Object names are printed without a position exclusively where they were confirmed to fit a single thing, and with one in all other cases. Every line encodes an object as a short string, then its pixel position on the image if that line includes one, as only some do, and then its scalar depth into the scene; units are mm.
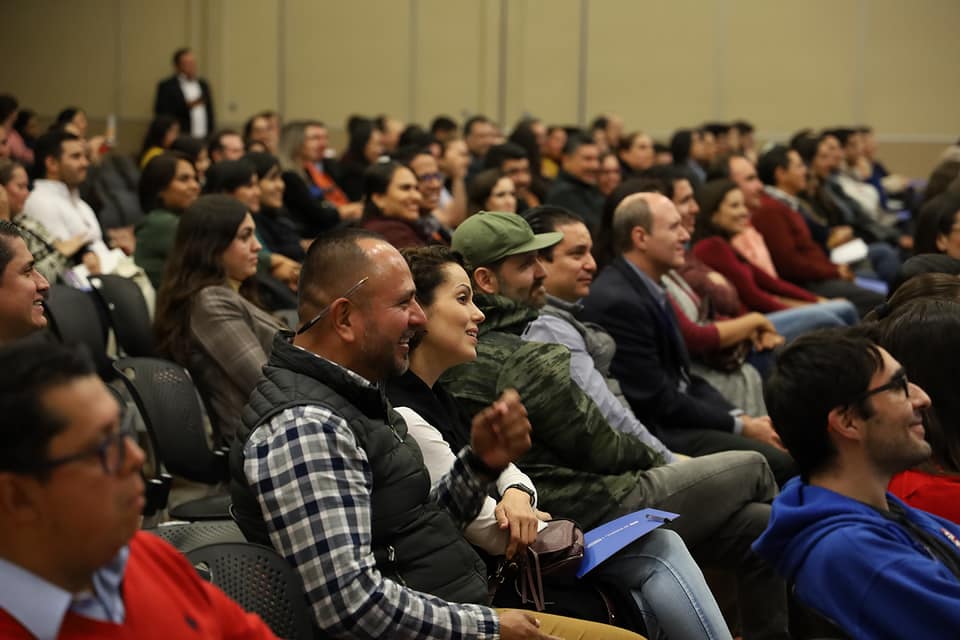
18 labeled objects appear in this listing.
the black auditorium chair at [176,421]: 3260
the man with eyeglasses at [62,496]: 1424
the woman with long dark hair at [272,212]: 5918
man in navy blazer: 3910
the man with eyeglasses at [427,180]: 6023
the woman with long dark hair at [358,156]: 8414
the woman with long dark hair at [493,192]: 5660
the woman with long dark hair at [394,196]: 5523
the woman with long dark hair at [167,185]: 5293
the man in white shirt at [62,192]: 5648
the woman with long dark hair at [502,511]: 2510
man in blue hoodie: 2025
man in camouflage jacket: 2908
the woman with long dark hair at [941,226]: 4469
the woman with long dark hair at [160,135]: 8672
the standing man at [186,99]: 11289
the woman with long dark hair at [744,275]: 5645
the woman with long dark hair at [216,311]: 3553
